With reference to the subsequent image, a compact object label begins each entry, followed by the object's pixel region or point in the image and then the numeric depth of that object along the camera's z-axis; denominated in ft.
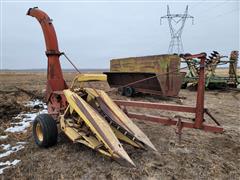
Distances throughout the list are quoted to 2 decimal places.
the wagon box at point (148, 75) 26.14
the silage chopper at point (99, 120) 9.71
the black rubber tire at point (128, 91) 30.99
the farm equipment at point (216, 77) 35.70
